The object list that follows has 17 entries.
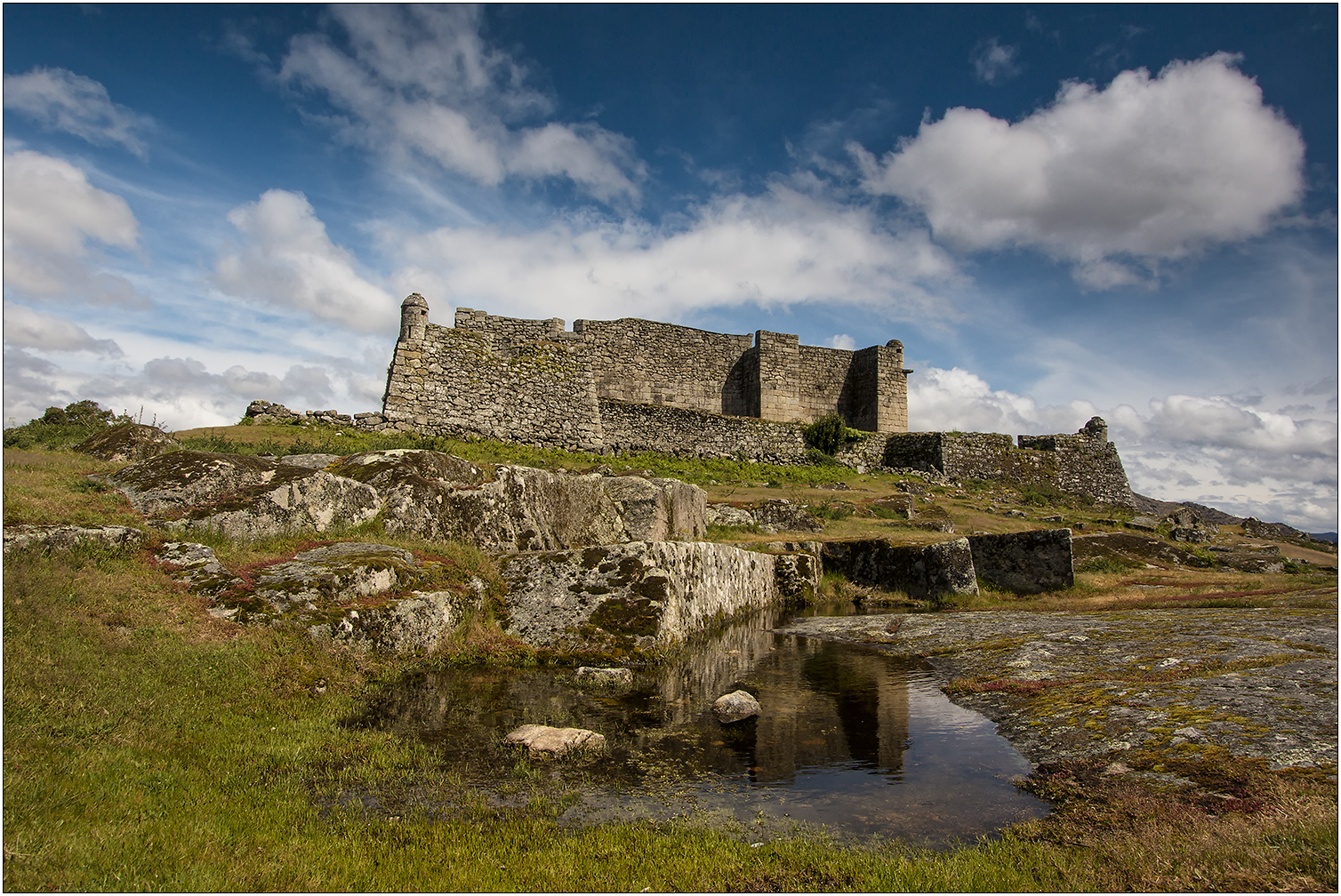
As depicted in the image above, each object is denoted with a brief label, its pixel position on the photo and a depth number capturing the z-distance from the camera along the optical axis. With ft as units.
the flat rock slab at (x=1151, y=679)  17.81
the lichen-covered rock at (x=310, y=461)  41.40
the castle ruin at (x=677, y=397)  84.89
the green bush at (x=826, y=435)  121.19
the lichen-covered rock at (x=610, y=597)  31.99
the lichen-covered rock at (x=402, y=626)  26.25
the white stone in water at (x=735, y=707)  23.31
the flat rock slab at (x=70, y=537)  23.68
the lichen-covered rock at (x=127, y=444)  42.29
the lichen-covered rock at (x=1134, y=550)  66.64
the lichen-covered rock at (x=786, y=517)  72.13
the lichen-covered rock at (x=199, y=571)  26.20
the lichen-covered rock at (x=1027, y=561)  55.01
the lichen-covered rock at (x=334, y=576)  26.84
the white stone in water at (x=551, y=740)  19.12
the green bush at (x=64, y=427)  47.78
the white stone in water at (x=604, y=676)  27.35
